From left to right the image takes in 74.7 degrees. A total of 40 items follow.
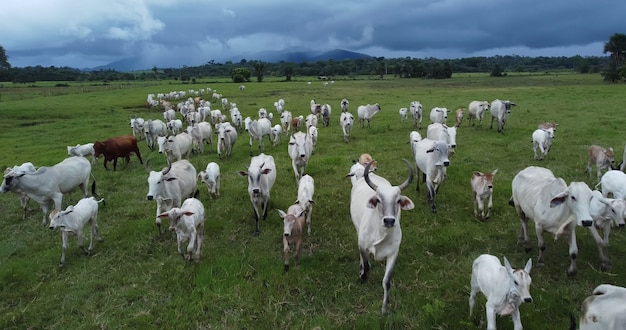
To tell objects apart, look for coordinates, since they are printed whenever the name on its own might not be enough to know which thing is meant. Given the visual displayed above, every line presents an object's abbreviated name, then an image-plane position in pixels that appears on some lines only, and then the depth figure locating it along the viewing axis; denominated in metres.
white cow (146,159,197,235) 9.71
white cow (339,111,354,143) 20.75
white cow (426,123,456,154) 14.33
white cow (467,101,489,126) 22.95
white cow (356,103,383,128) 24.80
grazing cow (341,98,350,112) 29.14
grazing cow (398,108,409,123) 25.17
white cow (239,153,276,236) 9.85
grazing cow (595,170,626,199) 9.16
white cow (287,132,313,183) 13.24
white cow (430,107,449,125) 22.95
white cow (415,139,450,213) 10.77
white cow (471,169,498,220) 9.82
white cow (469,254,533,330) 5.34
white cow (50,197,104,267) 8.70
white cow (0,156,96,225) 10.55
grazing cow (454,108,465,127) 23.17
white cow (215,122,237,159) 17.98
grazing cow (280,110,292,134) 24.08
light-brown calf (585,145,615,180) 12.04
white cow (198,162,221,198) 12.43
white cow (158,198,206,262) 8.09
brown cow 16.92
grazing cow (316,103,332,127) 26.28
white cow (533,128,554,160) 14.99
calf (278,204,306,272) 8.01
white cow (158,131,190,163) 16.44
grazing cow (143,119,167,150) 21.31
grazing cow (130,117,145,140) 24.64
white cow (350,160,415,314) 6.55
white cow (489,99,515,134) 20.92
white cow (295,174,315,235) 9.48
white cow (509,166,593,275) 6.84
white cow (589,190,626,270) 7.34
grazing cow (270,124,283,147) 20.69
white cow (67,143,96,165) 16.72
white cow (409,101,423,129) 23.44
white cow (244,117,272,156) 19.41
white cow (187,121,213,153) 19.38
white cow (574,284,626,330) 4.39
